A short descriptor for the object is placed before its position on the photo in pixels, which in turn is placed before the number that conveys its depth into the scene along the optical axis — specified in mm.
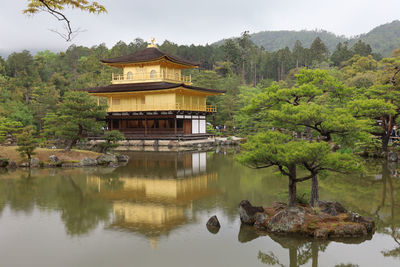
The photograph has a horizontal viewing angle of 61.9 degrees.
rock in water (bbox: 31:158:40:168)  20812
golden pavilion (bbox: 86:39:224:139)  36156
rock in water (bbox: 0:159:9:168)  20906
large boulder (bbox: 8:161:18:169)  20911
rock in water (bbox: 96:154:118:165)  21562
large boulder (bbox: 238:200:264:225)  9812
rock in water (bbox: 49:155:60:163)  21172
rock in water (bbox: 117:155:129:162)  23284
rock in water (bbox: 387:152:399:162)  22531
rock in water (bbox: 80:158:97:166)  21234
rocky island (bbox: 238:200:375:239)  8859
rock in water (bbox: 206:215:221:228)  9633
